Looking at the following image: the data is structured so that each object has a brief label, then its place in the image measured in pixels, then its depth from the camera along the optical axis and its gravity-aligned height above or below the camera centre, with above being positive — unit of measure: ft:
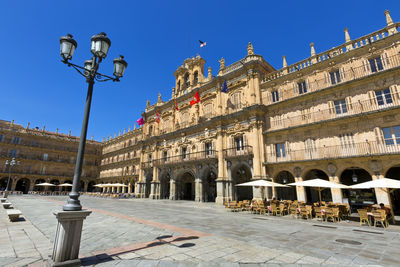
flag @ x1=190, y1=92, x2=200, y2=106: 84.52 +35.08
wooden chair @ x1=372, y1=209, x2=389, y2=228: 31.71 -4.59
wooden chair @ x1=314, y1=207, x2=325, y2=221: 37.27 -4.90
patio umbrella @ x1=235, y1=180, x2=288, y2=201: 49.63 +0.53
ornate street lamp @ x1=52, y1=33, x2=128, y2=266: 13.50 +0.63
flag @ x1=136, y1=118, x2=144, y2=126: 113.93 +34.38
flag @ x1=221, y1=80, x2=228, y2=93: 73.10 +33.23
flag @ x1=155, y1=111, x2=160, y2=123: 107.47 +34.48
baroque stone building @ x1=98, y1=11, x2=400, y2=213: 49.01 +18.39
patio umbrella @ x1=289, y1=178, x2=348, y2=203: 40.68 +0.25
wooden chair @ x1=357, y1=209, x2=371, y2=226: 33.58 -4.69
